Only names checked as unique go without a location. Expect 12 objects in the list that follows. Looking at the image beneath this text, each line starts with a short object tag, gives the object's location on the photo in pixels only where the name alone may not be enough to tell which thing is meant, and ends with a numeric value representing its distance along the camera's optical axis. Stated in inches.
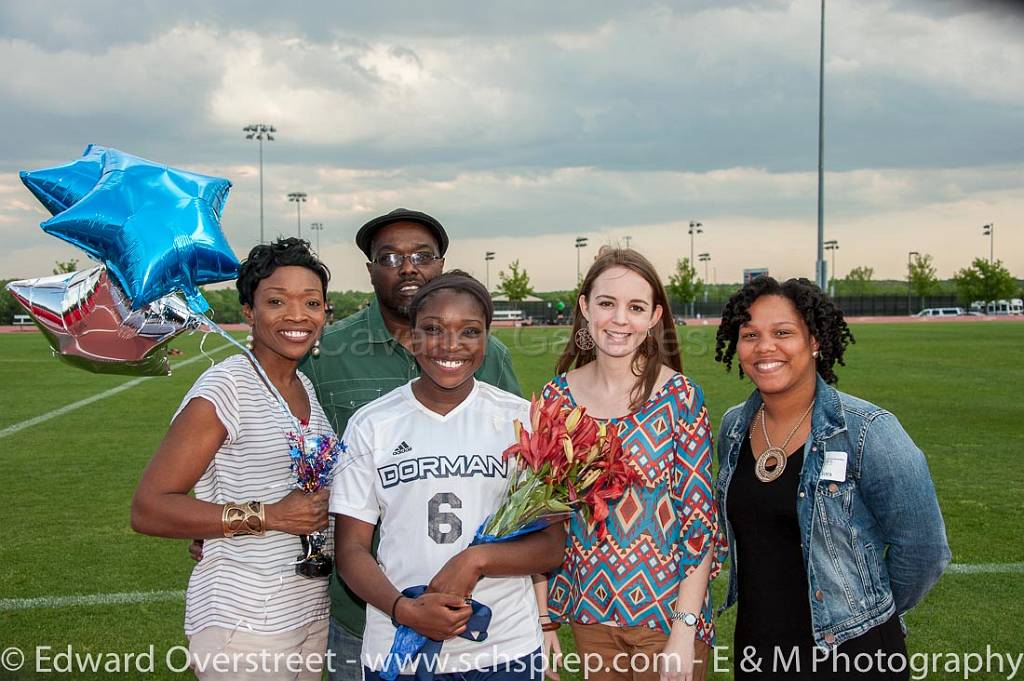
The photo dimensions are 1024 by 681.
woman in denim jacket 111.9
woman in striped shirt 105.0
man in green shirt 130.3
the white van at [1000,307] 3353.8
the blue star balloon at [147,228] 115.7
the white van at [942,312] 3147.1
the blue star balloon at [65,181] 120.9
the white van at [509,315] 2726.4
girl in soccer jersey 100.7
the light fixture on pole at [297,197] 2967.5
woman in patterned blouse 118.3
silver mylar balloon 119.4
